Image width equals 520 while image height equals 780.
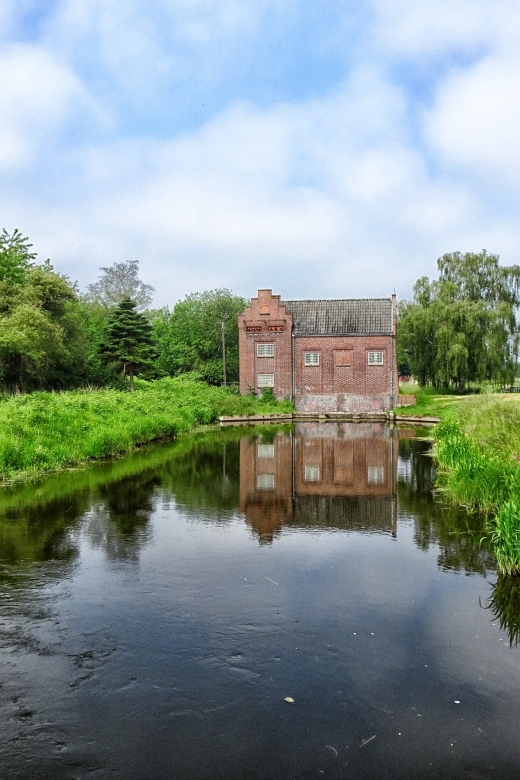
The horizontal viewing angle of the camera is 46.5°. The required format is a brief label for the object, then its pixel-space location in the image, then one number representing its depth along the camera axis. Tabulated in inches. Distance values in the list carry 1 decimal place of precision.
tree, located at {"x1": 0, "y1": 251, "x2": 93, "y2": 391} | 1250.6
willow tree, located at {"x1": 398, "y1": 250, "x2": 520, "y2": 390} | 1755.7
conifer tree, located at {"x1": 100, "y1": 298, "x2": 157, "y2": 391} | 1542.8
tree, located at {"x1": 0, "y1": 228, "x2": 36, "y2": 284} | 1517.0
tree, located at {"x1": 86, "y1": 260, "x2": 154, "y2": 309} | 3021.7
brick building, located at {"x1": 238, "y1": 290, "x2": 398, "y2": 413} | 1699.1
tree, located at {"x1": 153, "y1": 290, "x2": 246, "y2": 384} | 2224.4
